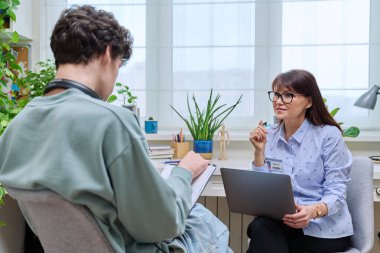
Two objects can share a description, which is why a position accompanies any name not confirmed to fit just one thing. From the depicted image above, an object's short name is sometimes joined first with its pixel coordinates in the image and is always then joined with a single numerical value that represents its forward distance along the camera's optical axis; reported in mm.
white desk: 1929
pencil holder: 2305
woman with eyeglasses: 1519
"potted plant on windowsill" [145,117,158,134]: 2473
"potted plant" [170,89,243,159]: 2281
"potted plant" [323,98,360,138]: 2223
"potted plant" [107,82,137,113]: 2381
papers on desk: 2265
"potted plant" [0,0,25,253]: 1738
